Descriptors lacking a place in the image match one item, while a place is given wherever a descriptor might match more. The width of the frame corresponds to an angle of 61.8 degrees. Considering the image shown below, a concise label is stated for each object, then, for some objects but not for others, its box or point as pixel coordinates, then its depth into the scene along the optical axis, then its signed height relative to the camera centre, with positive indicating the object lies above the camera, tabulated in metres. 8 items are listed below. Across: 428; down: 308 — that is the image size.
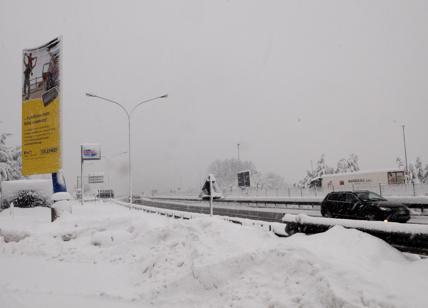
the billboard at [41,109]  22.25 +5.02
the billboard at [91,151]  51.31 +5.22
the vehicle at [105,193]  93.51 -1.98
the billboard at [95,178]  85.19 +1.89
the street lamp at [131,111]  30.16 +6.26
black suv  15.10 -1.46
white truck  47.94 -0.42
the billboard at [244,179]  59.84 +0.16
